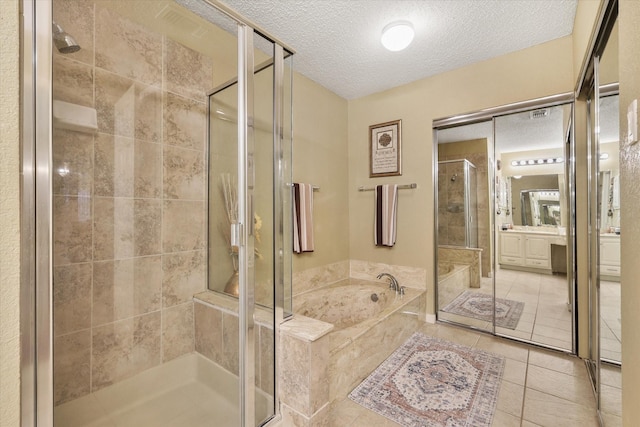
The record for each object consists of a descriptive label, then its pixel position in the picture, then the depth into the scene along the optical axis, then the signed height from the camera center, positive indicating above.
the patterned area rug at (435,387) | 1.47 -1.08
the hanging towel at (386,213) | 2.87 +0.00
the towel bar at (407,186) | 2.78 +0.27
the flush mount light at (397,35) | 1.94 +1.28
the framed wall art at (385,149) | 2.90 +0.69
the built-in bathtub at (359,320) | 1.65 -0.86
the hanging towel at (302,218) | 2.52 -0.04
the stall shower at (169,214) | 1.35 +0.00
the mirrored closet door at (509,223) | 2.16 -0.10
